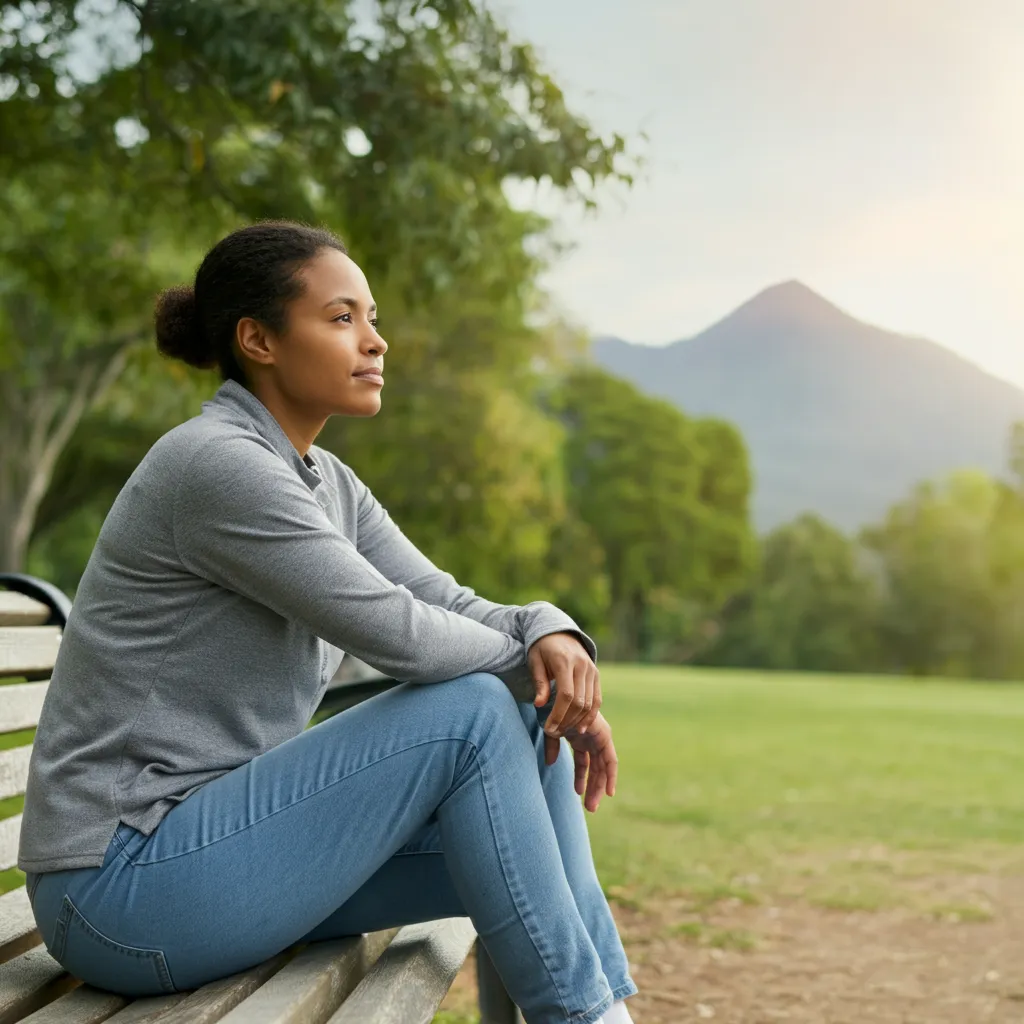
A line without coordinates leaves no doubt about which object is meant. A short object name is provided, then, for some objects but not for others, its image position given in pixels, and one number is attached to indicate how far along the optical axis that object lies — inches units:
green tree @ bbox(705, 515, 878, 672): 2063.2
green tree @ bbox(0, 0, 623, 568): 222.8
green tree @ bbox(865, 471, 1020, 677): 2058.3
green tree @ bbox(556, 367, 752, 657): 1662.2
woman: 76.9
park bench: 72.9
